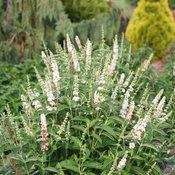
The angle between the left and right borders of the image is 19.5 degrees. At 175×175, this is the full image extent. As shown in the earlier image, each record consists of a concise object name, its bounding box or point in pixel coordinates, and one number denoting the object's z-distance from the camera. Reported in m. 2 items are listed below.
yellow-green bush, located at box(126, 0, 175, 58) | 9.40
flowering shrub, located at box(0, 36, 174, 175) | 3.93
